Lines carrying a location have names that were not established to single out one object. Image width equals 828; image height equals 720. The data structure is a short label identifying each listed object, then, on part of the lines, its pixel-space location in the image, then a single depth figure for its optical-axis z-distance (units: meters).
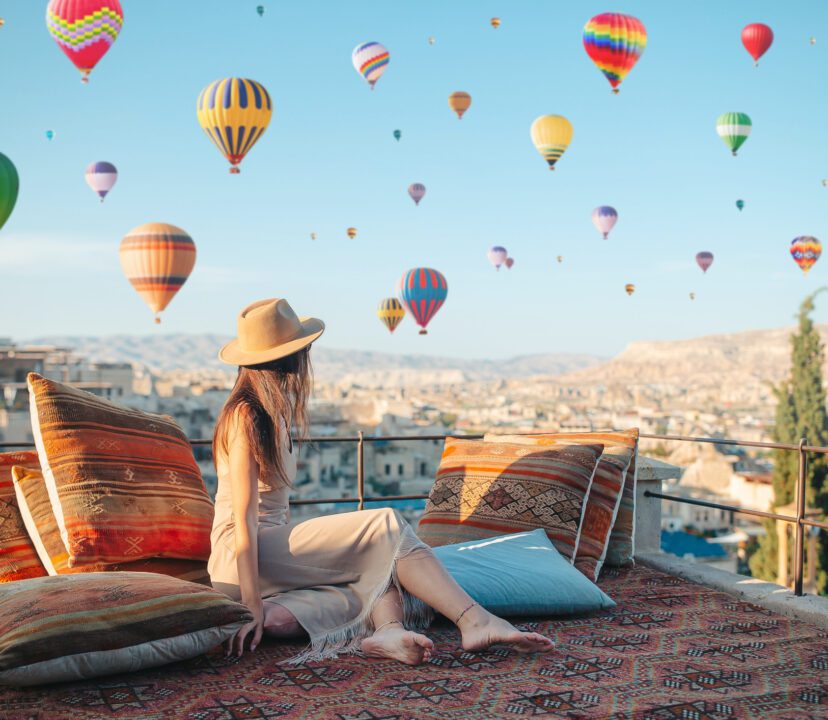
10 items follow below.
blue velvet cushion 2.74
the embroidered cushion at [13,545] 2.70
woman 2.40
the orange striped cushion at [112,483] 2.69
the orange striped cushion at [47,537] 2.68
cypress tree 28.16
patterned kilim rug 1.95
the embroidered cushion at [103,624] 2.02
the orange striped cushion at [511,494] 3.21
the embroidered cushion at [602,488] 3.23
